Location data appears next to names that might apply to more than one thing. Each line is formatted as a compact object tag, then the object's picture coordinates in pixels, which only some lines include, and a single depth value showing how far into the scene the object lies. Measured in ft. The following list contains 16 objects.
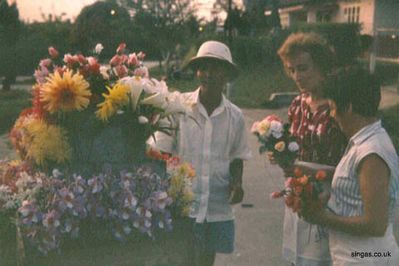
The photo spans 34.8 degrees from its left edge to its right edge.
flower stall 8.08
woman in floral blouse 10.43
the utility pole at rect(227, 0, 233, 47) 83.06
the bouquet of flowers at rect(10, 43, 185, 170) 8.38
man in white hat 12.14
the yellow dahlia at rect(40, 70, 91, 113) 8.27
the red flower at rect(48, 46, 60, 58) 9.43
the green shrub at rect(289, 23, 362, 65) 77.92
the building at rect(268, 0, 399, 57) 76.02
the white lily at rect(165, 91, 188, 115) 9.10
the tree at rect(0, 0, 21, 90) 89.61
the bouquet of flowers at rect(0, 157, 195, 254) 7.98
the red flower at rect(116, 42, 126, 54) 9.85
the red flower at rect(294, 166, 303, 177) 9.00
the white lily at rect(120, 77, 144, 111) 8.69
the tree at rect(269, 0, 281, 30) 103.25
